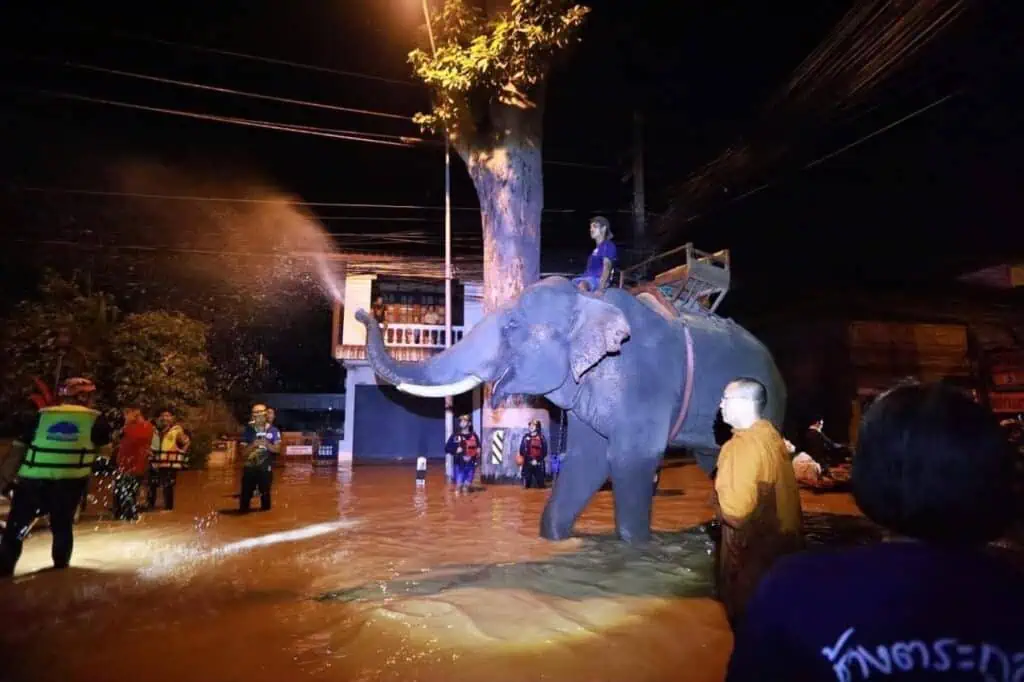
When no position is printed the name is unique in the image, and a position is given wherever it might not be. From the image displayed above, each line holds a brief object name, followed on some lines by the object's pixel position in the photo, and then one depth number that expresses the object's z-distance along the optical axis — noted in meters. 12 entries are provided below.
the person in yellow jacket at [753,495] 3.33
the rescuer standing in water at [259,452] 8.37
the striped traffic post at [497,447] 12.37
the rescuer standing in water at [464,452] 11.70
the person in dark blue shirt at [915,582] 1.14
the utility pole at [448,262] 13.07
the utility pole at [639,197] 14.98
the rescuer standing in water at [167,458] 9.64
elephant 5.52
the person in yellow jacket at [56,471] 5.43
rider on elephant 6.23
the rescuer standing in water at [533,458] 11.62
